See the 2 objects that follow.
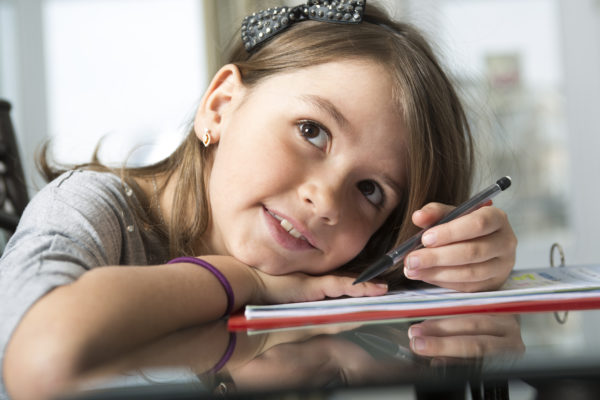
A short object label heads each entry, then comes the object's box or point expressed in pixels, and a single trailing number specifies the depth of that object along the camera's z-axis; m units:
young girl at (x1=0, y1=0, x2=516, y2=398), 0.53
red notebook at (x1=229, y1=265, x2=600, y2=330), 0.52
